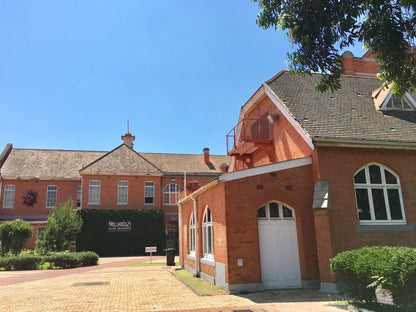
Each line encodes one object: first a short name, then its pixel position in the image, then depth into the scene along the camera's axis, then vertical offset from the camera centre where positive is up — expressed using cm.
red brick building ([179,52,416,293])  1038 +68
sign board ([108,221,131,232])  3030 +45
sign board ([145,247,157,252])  2097 -116
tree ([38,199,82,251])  2319 +23
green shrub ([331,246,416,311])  625 -100
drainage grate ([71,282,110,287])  1294 -198
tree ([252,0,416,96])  755 +442
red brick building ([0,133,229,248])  3197 +464
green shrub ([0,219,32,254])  2267 -8
